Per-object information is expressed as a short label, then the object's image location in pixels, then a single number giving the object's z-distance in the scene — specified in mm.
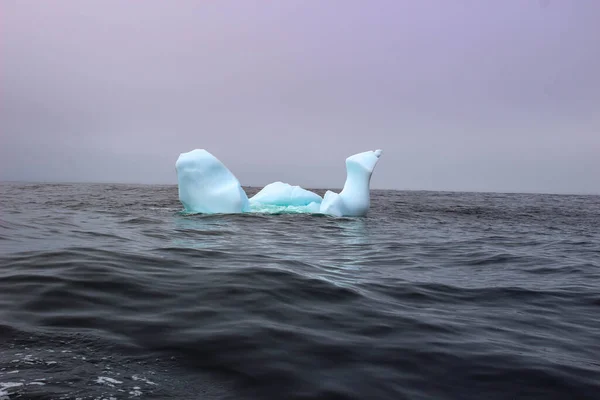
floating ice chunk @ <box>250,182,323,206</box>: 21734
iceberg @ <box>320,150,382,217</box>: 19747
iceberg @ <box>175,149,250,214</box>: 18031
